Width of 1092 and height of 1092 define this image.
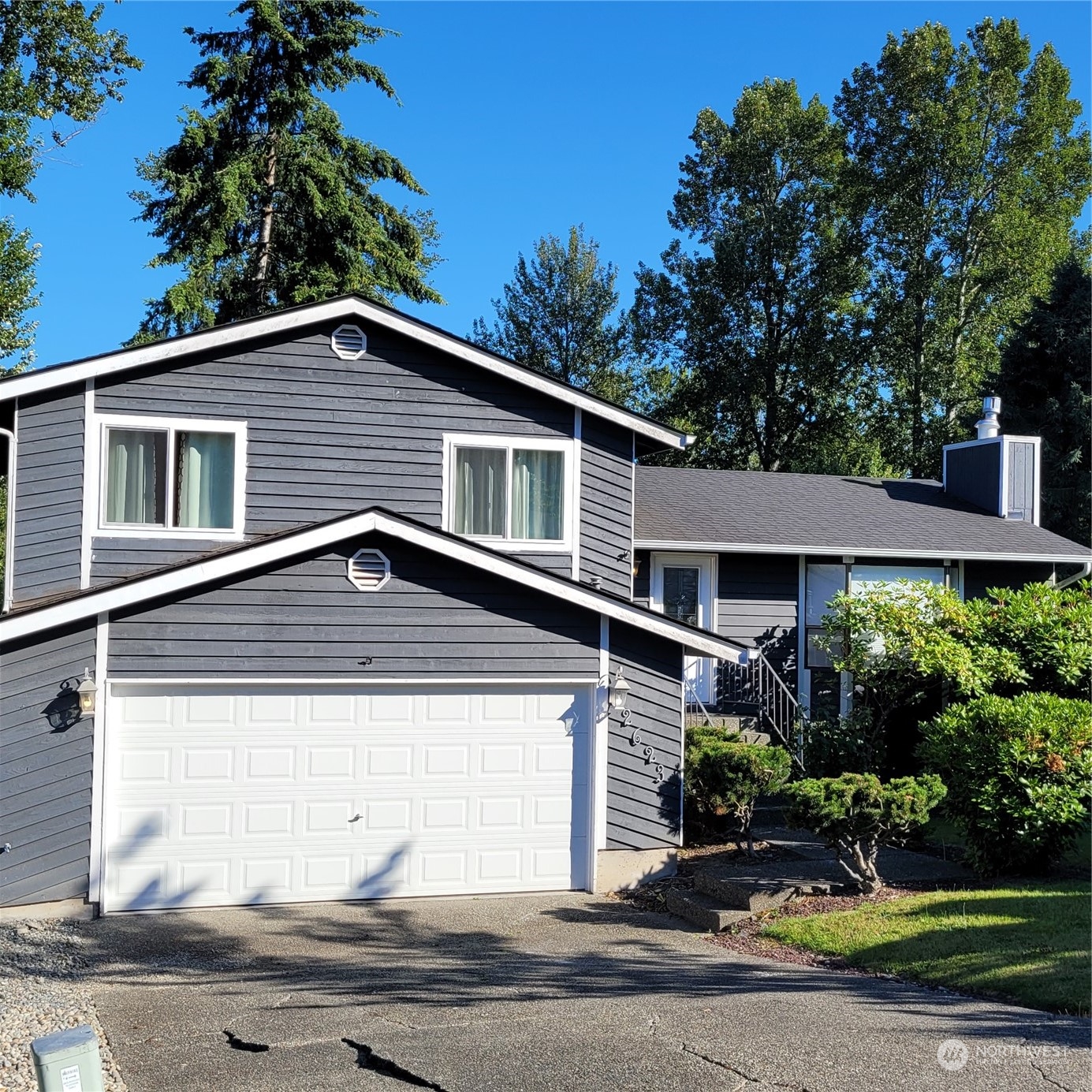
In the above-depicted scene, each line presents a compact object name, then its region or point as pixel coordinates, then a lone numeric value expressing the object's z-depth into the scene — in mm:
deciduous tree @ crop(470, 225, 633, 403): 38438
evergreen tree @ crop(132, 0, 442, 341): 24812
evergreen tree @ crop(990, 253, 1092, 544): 26656
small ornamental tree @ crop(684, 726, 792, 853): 12828
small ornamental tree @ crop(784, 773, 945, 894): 11211
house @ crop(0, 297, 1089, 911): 11227
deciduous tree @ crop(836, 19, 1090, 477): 31953
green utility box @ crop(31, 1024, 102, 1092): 5016
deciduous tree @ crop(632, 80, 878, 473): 33750
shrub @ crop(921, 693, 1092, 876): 11469
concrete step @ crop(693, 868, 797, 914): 11156
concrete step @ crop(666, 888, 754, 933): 10820
